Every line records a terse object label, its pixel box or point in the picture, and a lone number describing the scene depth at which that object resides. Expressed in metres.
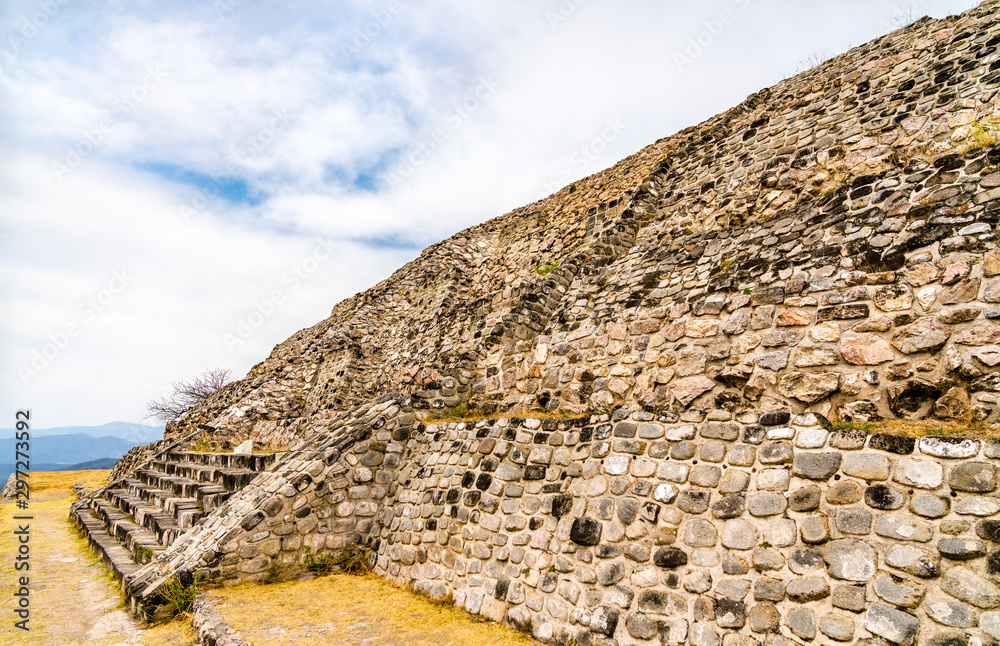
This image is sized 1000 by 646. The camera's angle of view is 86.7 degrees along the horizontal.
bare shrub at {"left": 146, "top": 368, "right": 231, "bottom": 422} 28.62
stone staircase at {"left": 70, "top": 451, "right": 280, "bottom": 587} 7.21
